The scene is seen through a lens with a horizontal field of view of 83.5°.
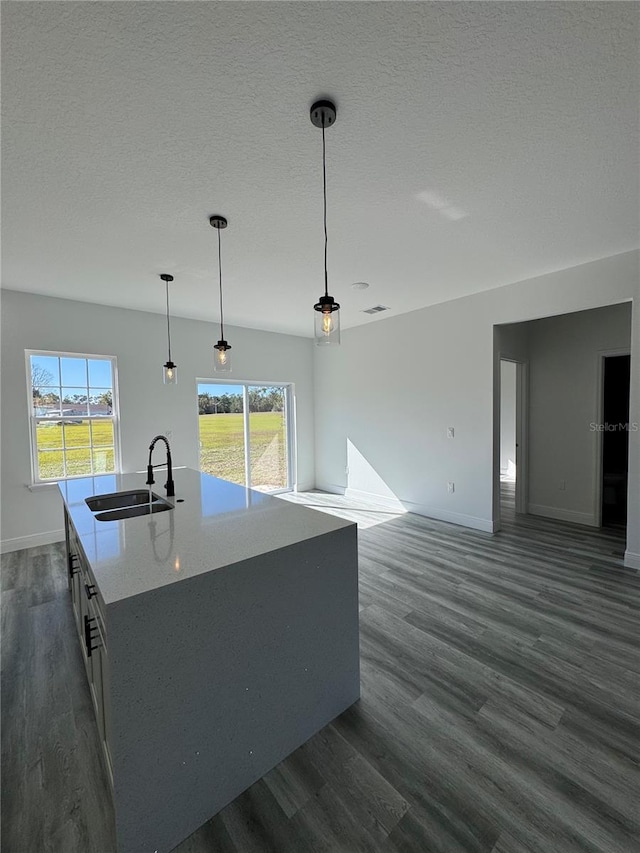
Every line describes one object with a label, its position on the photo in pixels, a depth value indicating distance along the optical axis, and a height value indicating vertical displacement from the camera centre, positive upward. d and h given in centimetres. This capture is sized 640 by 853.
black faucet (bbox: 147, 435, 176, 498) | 248 -49
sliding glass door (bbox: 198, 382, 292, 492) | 557 -31
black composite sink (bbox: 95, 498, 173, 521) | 237 -65
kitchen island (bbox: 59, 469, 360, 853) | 118 -92
